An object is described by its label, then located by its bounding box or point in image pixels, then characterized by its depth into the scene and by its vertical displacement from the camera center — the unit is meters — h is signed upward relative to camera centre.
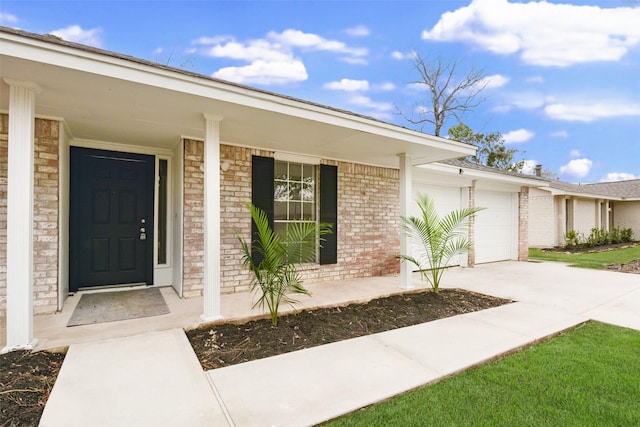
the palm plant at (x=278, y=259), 3.60 -0.50
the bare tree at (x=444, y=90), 18.81 +7.87
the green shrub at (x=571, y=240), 13.59 -0.97
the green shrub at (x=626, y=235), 16.45 -0.88
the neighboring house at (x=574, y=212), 14.12 +0.31
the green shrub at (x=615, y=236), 15.79 -0.91
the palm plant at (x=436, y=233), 5.24 -0.27
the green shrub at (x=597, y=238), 14.23 -0.95
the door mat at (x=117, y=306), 3.79 -1.22
